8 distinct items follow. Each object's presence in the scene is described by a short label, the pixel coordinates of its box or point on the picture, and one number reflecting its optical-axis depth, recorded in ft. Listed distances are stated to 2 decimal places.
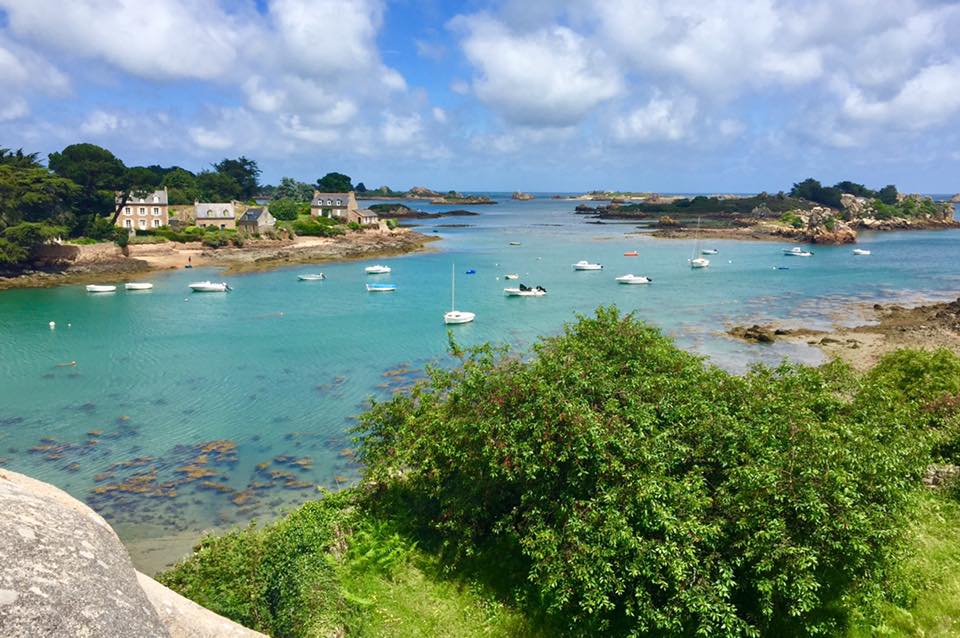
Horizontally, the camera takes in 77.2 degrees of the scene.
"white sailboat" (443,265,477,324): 168.04
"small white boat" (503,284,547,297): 210.79
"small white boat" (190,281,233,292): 210.59
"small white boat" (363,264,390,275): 255.70
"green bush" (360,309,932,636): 36.42
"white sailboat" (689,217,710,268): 275.80
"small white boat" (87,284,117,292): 205.05
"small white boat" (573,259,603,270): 270.05
